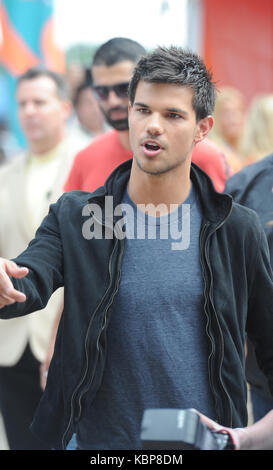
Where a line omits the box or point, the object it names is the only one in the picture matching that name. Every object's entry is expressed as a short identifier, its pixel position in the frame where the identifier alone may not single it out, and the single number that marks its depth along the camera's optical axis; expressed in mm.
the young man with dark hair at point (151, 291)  4977
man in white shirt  8969
